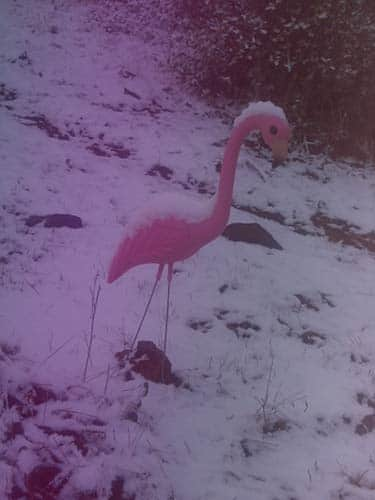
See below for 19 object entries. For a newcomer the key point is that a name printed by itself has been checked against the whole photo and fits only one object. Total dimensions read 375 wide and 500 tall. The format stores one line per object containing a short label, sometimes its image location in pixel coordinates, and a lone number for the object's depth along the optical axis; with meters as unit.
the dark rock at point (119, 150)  7.61
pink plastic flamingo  3.33
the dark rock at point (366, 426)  3.55
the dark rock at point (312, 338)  4.47
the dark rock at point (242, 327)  4.39
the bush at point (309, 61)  8.73
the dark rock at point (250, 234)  6.04
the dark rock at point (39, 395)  3.19
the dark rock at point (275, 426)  3.40
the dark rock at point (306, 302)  5.04
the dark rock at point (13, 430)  2.90
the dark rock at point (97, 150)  7.46
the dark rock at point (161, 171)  7.33
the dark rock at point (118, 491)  2.74
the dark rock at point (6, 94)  8.08
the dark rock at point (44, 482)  2.64
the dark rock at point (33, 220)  5.46
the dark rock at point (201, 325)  4.37
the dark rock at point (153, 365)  3.62
